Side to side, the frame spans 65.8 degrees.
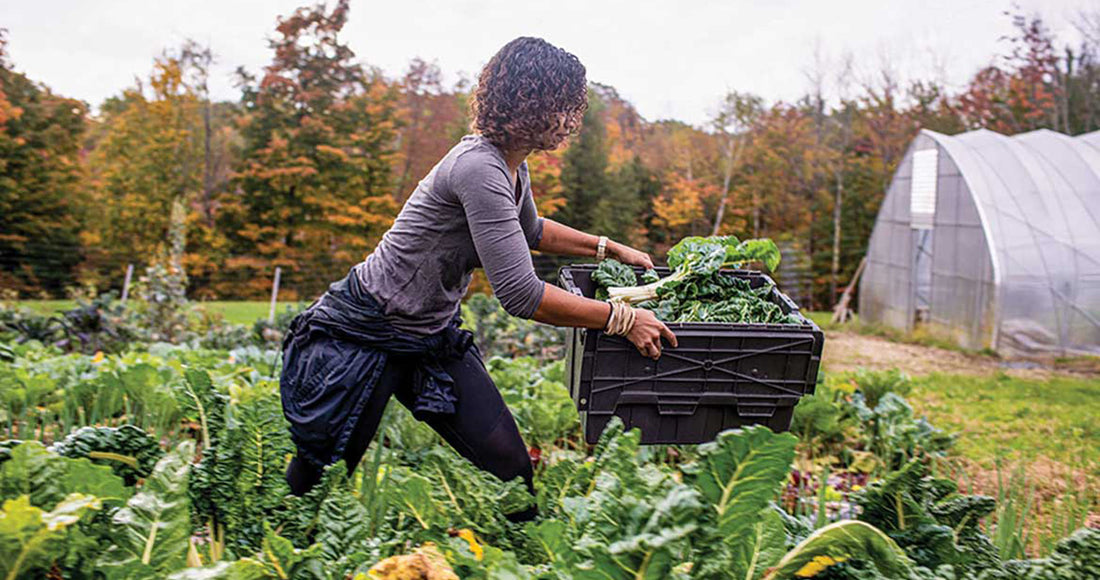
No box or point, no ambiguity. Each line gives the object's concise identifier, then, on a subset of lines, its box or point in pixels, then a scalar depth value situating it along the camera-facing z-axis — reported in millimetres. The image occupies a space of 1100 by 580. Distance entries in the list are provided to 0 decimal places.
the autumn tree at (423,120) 19562
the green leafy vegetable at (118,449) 1653
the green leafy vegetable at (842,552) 1335
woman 1997
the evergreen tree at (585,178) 18922
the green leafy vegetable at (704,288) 2199
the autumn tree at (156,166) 18609
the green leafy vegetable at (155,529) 1311
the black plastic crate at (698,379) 1965
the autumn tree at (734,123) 20703
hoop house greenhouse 10031
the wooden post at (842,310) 15762
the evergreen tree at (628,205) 19016
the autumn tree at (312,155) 18125
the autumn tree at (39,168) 16562
